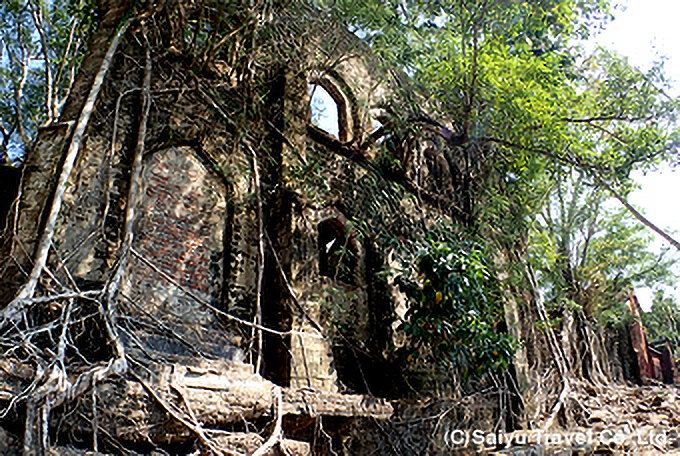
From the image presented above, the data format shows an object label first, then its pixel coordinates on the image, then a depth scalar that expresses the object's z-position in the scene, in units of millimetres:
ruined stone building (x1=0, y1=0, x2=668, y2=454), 3826
